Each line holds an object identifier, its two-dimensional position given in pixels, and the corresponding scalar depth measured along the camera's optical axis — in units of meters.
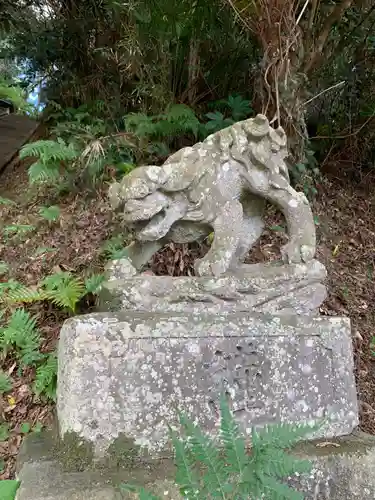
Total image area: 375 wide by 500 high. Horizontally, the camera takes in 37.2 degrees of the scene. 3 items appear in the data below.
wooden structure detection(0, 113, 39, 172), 8.88
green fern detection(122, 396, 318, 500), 1.49
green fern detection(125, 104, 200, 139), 5.71
